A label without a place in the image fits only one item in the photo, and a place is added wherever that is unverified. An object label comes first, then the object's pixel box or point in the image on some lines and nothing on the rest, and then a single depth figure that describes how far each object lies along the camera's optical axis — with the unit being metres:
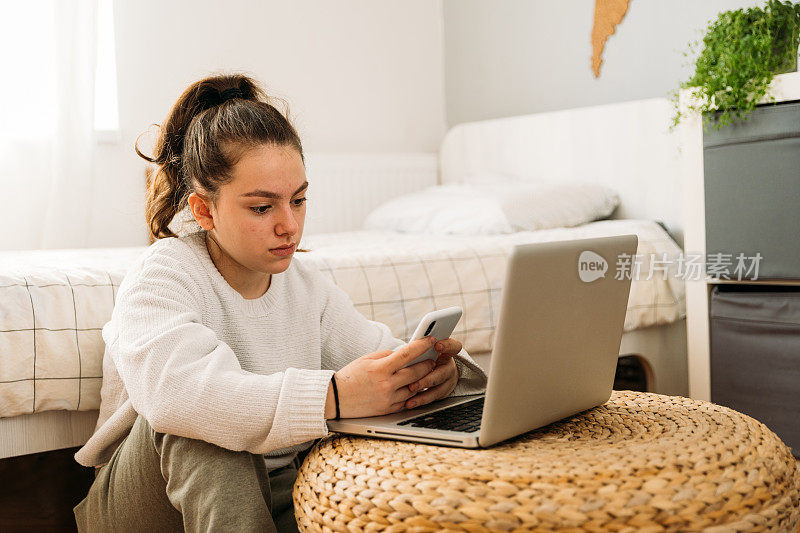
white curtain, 2.33
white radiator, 2.82
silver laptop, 0.75
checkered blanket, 1.23
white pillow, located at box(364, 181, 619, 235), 2.12
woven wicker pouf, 0.66
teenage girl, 0.85
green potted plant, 1.57
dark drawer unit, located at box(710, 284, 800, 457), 1.57
